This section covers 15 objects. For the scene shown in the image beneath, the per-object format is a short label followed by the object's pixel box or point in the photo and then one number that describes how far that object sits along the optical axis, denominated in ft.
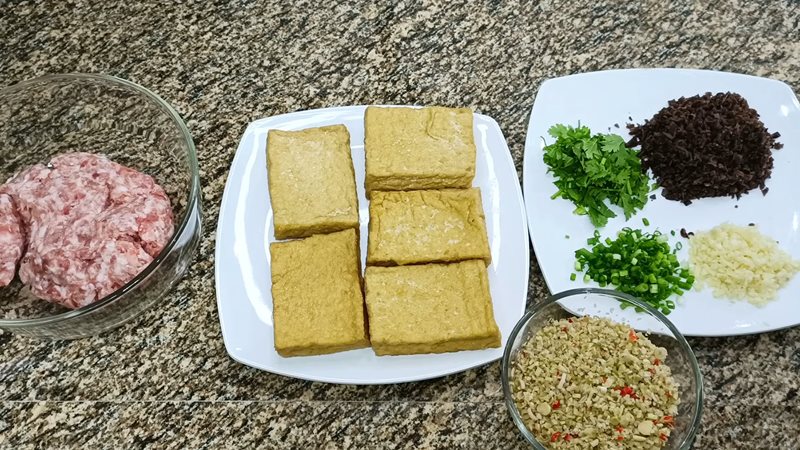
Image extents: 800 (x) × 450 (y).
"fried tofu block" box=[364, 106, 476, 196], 1.59
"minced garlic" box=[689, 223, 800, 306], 1.54
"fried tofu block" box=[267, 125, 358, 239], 1.55
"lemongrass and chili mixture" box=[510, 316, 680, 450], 1.36
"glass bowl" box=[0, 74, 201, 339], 1.62
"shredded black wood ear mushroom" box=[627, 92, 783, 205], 1.64
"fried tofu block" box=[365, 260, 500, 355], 1.43
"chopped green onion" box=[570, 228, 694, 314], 1.52
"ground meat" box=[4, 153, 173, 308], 1.47
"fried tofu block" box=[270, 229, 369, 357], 1.44
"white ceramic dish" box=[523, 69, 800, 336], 1.53
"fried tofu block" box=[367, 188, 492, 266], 1.52
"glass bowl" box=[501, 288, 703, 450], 1.37
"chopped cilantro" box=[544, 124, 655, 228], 1.64
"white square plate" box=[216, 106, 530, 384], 1.47
